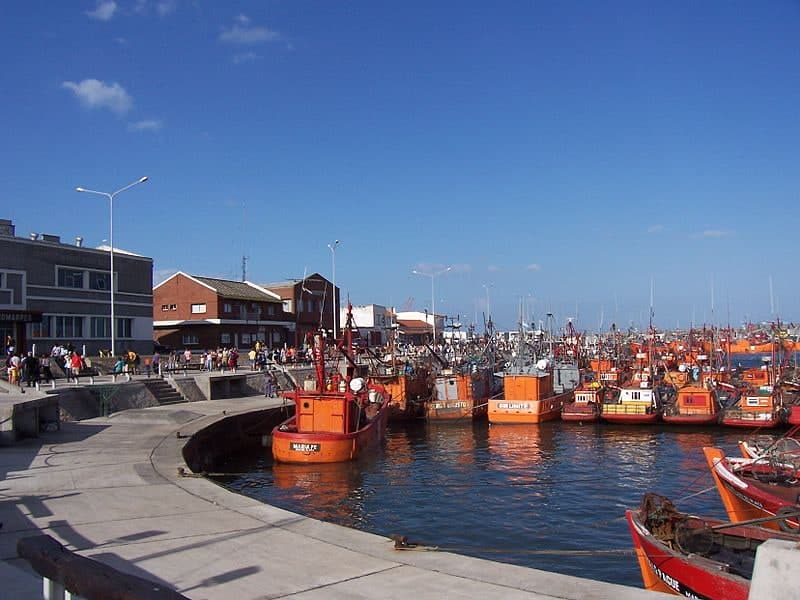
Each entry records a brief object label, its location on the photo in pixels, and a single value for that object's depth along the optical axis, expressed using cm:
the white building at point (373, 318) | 10423
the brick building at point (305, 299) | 7838
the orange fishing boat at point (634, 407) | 3941
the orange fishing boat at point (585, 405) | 4053
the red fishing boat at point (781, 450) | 1698
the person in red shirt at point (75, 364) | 3566
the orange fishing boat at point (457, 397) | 4328
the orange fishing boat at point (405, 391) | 4306
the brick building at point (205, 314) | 6681
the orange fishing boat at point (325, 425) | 2641
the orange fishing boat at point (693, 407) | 3831
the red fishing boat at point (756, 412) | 3691
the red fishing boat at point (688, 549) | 1046
